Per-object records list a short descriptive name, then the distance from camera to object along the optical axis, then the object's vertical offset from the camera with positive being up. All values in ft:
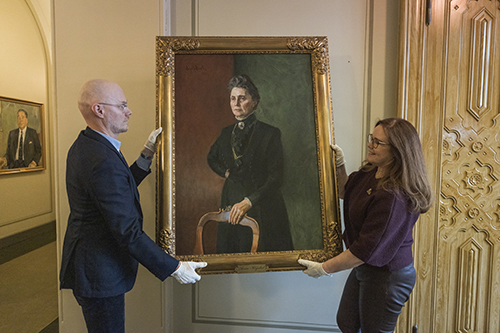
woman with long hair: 4.64 -1.20
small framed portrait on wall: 15.38 +1.11
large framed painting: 5.33 +0.08
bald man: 4.53 -1.23
